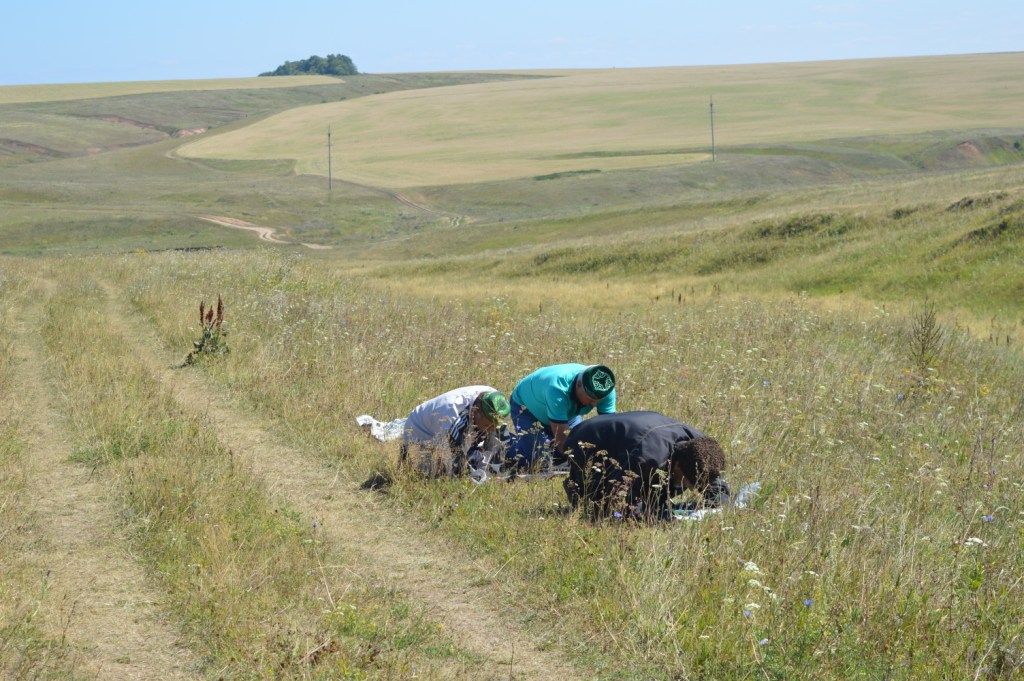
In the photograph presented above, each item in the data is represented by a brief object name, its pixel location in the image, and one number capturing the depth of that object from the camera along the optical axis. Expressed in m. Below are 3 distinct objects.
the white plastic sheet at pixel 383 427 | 9.06
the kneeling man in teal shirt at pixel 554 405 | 7.81
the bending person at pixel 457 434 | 7.79
